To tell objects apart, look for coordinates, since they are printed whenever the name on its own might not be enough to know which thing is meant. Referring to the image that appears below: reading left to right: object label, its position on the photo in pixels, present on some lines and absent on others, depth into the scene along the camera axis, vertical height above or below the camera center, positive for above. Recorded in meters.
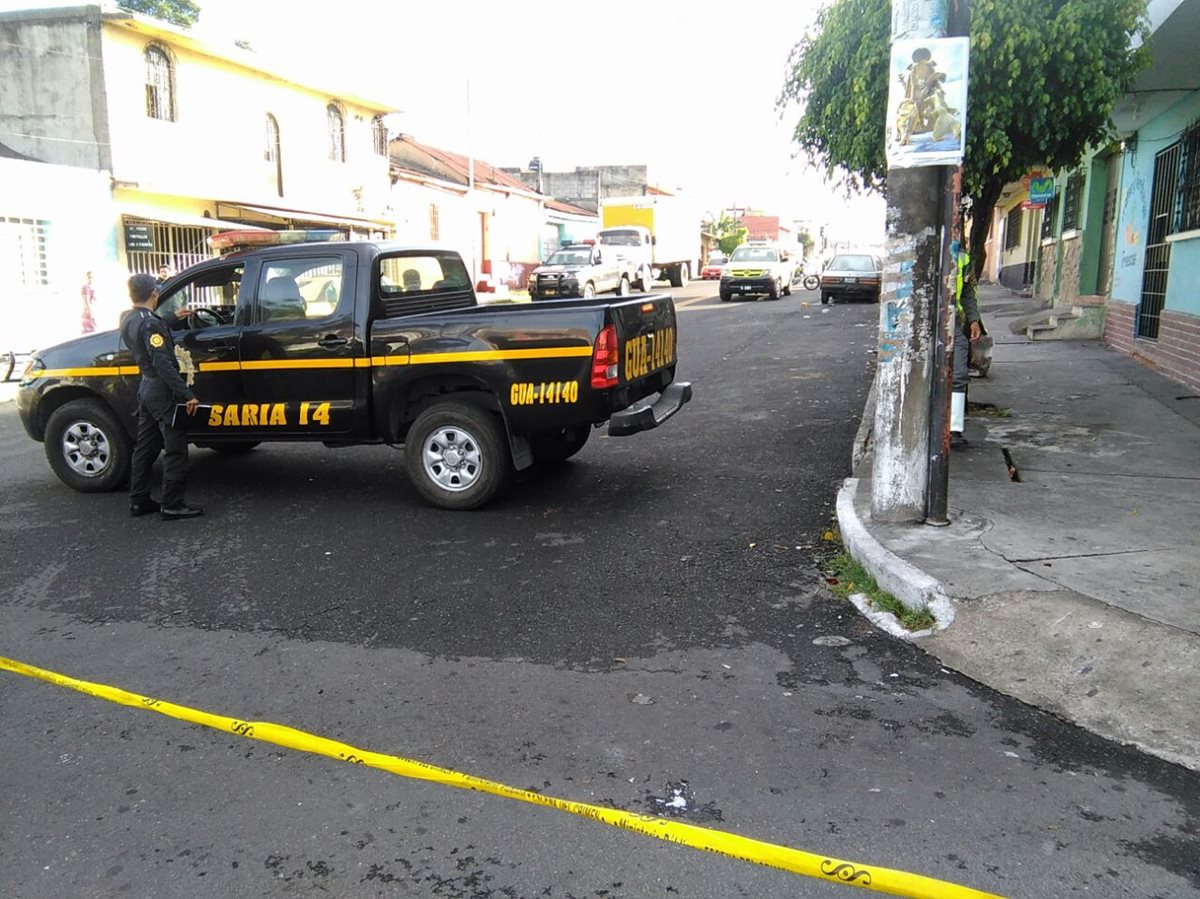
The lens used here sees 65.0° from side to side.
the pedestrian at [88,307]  18.58 -0.71
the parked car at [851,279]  26.16 -0.10
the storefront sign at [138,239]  20.11 +0.68
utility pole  5.55 -0.36
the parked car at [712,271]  47.78 +0.17
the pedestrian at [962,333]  7.27 -0.47
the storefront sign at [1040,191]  17.25 +1.59
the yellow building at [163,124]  19.84 +3.37
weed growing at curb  4.63 -1.67
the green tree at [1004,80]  7.04 +1.54
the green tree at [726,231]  76.19 +3.60
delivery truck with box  34.03 +1.51
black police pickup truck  6.48 -0.71
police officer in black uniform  6.71 -0.95
